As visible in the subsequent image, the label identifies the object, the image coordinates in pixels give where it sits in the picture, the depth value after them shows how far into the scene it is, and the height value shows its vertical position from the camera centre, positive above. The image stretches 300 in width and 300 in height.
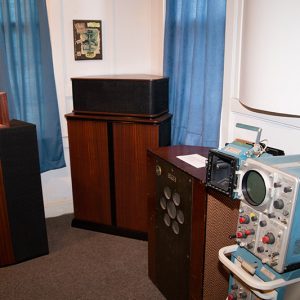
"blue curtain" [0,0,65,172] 2.41 -0.12
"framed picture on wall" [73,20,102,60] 2.63 +0.10
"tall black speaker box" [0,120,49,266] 2.08 -0.87
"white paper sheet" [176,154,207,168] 1.66 -0.52
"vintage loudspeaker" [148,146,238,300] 1.56 -0.81
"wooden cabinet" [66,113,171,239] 2.37 -0.79
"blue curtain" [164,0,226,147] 2.10 -0.09
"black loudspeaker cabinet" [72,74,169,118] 2.30 -0.28
